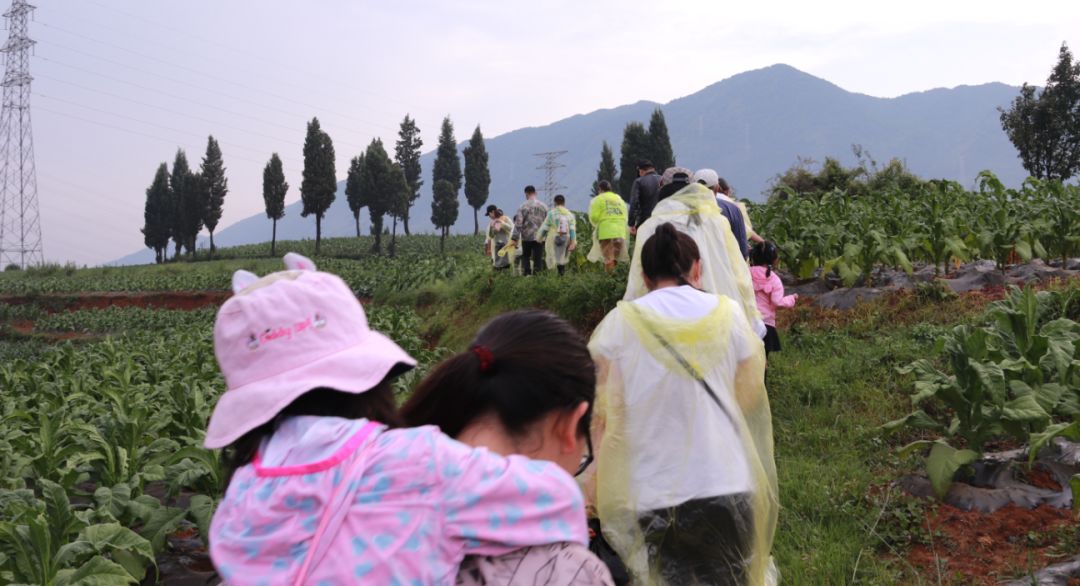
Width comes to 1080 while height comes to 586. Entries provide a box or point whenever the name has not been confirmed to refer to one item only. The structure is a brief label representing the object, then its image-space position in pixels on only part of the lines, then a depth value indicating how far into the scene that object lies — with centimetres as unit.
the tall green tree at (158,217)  7062
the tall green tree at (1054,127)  3506
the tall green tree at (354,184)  7148
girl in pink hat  137
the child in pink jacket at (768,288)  703
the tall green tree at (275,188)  6456
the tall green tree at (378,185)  5988
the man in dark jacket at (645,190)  1075
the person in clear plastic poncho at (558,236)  1516
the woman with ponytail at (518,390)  167
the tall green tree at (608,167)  7194
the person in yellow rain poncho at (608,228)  1364
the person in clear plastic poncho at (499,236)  1786
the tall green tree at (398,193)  6044
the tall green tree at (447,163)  7388
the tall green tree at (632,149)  6121
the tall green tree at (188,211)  6612
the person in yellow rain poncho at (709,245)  465
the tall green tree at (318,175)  5850
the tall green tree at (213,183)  6712
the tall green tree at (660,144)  6312
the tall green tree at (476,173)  7038
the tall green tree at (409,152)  7550
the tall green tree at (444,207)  6257
